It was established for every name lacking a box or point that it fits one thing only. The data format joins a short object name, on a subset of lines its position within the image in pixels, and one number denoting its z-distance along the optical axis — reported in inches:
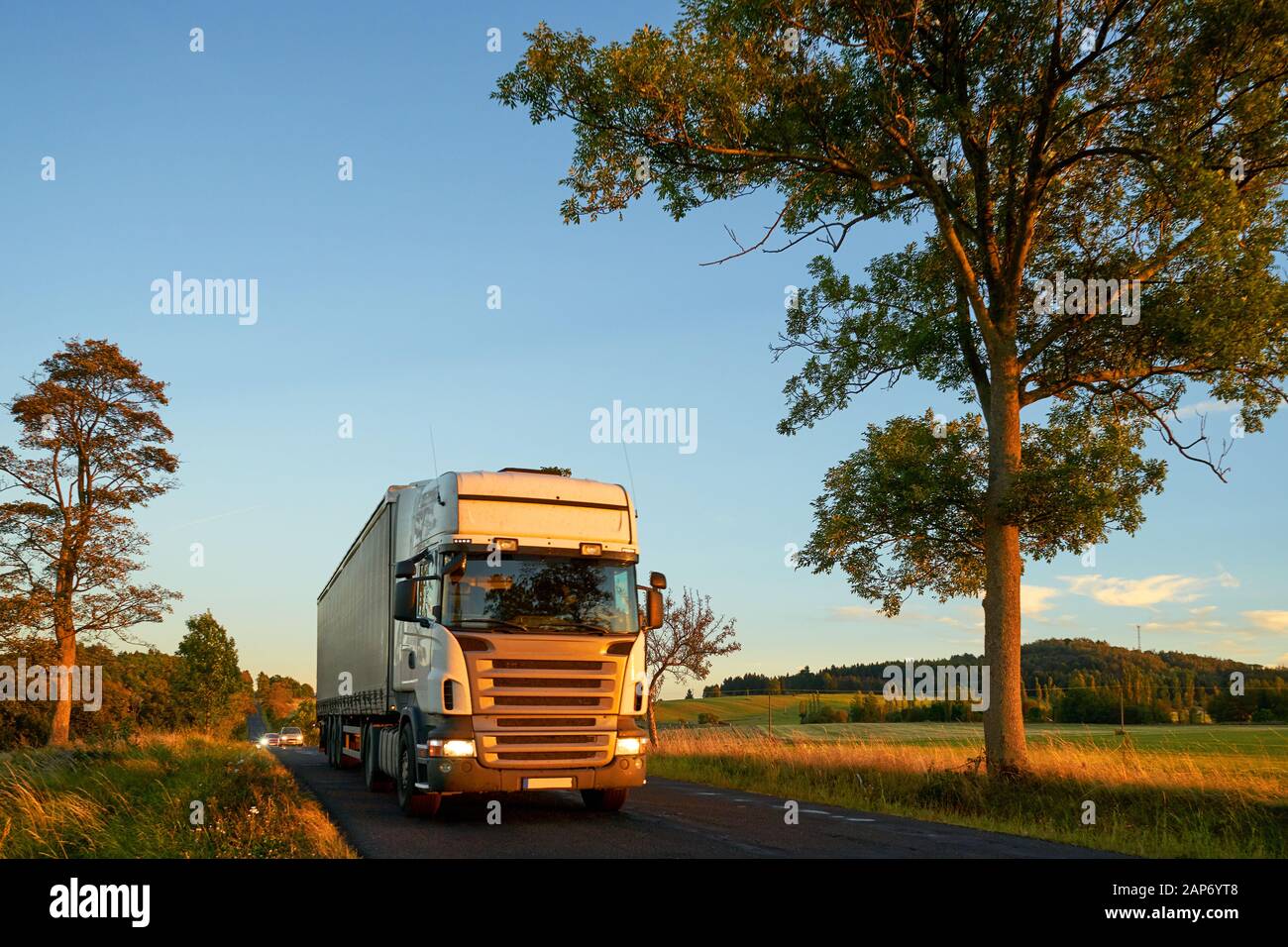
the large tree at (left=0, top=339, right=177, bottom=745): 1451.8
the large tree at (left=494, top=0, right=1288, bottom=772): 597.6
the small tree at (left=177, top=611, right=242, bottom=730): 3097.9
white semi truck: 451.5
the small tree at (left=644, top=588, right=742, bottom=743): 1369.3
